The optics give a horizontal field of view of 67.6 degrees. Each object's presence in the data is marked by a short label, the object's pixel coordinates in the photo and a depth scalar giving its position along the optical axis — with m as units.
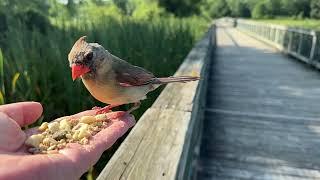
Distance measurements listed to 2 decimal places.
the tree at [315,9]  25.38
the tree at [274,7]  27.72
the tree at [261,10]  38.65
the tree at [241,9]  53.81
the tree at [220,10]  59.69
